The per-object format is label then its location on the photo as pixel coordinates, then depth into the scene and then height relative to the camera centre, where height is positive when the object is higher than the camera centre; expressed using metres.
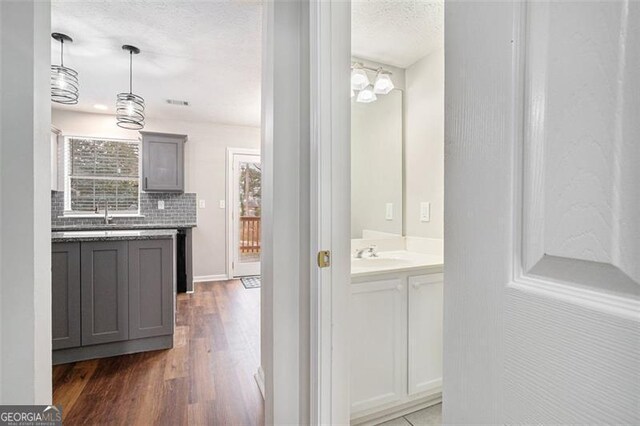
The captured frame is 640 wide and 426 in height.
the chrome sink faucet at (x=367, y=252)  2.18 -0.31
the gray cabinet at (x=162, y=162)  4.42 +0.65
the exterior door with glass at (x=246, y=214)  5.24 -0.11
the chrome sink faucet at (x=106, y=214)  4.46 -0.11
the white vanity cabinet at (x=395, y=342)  1.63 -0.73
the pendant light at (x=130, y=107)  2.84 +0.93
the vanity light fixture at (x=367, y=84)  2.30 +0.93
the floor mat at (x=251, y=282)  4.75 -1.17
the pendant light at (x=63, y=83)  2.34 +0.95
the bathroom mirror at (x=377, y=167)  2.31 +0.31
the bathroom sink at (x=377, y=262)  1.99 -0.35
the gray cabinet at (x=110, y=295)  2.33 -0.69
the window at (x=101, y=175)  4.51 +0.47
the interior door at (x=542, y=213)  0.27 +0.00
